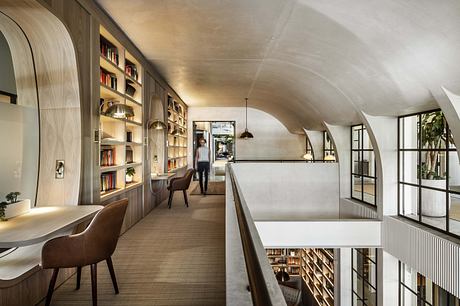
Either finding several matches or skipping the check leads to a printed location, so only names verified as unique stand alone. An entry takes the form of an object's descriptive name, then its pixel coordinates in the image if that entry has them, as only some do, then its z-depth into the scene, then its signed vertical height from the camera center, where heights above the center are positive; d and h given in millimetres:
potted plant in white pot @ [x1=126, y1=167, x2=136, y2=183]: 5438 -353
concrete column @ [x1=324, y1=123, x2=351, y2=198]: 7980 +47
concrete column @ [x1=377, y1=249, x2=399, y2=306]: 5688 -2532
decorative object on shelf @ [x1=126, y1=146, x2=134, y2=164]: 5610 -16
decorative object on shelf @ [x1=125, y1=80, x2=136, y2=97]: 5368 +1236
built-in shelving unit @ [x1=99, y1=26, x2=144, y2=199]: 4480 +565
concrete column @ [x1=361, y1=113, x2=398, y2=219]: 5793 +0
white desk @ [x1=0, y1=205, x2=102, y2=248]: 2061 -577
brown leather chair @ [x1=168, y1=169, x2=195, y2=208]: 6543 -674
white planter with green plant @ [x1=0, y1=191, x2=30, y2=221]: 2545 -482
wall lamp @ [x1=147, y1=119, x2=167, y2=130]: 5910 +595
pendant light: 10664 +684
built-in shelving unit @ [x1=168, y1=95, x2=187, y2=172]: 9055 +659
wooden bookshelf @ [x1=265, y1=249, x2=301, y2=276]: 11852 -4428
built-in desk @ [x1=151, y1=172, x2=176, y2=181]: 6319 -498
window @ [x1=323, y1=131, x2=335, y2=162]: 9815 +119
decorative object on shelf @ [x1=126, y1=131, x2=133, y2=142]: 5622 +355
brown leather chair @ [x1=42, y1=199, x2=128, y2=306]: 2371 -774
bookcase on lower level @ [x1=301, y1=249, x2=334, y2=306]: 8594 -4020
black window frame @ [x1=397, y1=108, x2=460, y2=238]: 4656 -506
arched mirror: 2916 +345
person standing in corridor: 8719 -215
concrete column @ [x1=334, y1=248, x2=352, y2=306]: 7625 -3266
